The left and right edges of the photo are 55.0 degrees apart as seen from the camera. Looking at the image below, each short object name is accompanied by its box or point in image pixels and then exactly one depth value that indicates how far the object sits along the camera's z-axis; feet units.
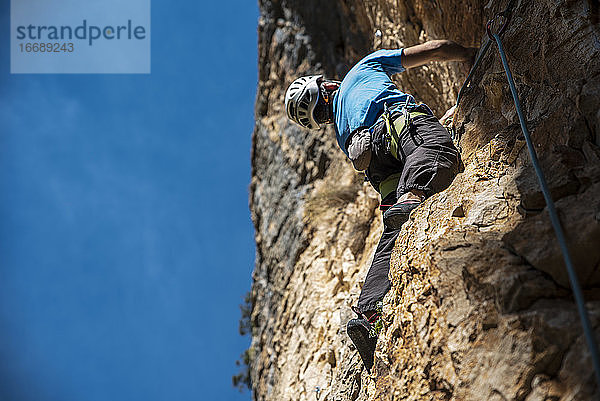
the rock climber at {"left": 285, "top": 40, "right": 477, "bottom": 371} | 11.46
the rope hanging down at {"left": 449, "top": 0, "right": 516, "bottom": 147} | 13.06
